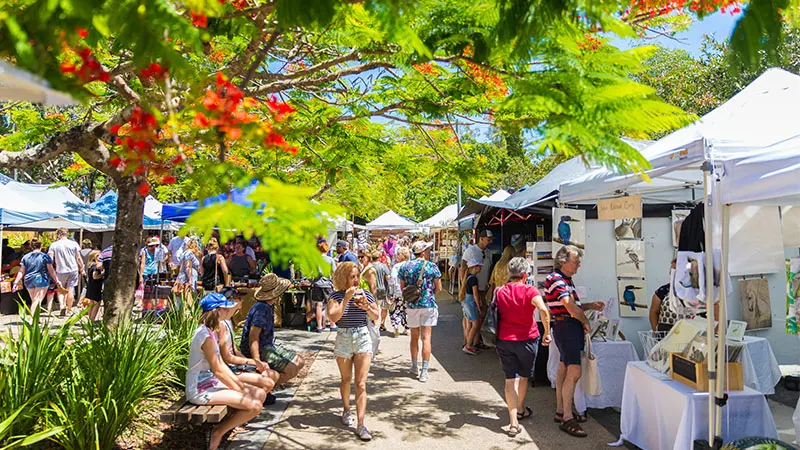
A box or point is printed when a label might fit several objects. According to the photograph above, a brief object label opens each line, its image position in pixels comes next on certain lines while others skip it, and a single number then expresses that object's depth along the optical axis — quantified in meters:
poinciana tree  1.57
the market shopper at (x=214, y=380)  4.41
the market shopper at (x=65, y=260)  11.46
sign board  5.72
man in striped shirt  5.23
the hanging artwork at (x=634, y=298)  6.84
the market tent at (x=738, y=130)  3.82
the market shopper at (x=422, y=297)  7.14
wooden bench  4.14
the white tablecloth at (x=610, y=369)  5.93
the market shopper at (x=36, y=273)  10.77
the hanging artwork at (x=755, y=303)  6.84
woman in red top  5.26
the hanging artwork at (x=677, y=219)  6.85
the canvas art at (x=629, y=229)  6.84
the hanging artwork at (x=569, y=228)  6.59
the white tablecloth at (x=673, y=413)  4.01
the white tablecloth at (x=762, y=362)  5.87
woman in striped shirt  5.21
